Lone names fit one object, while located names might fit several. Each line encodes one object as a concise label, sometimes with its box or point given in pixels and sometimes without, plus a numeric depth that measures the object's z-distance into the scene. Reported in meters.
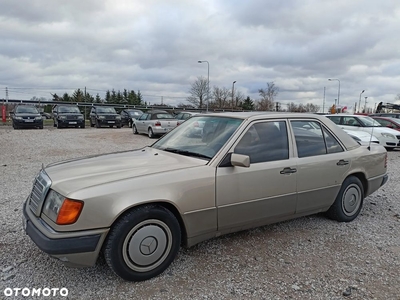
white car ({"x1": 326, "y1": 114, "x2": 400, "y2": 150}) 12.27
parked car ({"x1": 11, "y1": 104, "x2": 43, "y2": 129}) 18.77
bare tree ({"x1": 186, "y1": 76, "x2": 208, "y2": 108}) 55.97
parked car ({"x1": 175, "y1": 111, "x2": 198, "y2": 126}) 18.09
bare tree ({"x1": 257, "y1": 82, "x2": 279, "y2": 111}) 55.70
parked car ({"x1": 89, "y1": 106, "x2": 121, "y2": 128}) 21.94
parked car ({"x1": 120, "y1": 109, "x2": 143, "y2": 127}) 25.11
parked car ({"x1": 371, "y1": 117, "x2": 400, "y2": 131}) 14.01
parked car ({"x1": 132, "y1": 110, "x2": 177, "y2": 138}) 15.69
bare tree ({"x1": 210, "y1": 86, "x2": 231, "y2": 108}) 57.12
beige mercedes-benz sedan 2.51
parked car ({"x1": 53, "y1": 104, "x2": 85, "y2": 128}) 20.53
